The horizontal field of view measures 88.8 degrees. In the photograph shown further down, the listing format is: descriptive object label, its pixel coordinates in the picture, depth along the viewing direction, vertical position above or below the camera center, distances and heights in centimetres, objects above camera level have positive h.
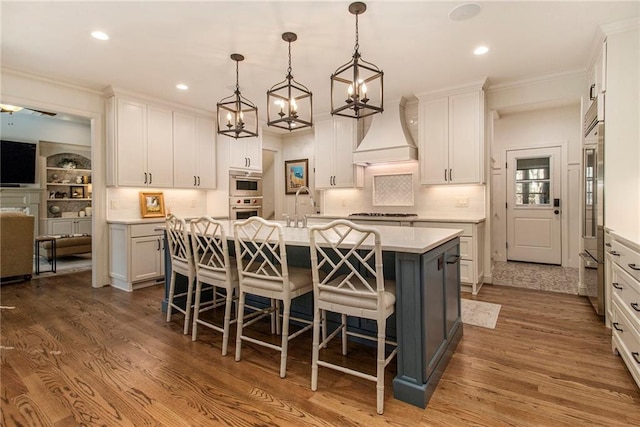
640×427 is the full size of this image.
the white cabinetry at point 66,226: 723 -35
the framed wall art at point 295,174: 659 +71
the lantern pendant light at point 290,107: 254 +80
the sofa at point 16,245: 443 -48
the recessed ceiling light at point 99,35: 288 +156
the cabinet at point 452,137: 411 +93
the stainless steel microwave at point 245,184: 567 +45
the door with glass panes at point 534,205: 543 +4
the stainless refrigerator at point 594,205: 284 +2
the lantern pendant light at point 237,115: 301 +88
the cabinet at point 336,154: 517 +89
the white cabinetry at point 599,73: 281 +123
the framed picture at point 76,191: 773 +46
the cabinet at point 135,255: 416 -60
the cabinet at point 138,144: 427 +91
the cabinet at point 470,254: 391 -56
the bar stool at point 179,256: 273 -42
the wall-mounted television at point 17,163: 661 +99
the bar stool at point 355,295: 175 -50
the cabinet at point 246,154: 559 +98
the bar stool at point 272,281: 208 -48
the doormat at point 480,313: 299 -104
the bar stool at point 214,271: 239 -48
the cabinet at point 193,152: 495 +91
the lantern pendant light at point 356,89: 220 +83
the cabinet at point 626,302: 189 -61
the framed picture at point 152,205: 473 +7
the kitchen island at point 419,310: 182 -61
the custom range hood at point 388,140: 455 +98
